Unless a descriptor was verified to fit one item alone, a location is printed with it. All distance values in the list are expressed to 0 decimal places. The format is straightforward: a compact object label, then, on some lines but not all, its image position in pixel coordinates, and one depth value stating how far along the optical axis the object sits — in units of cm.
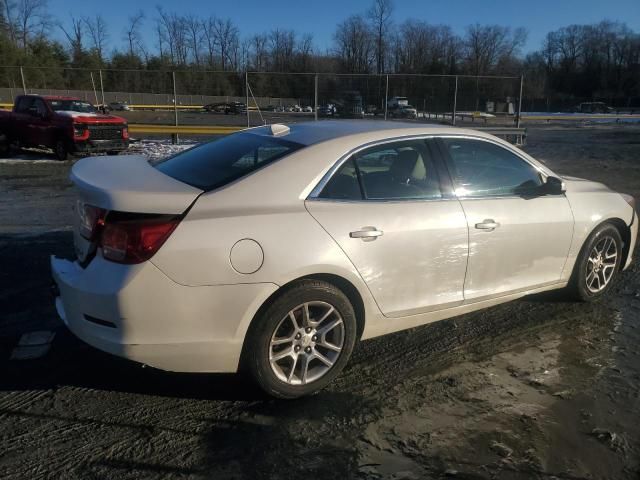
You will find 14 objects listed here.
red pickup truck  1395
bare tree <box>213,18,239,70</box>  6895
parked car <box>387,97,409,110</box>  1778
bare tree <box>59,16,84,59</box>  5425
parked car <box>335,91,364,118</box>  1758
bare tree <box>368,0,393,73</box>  6349
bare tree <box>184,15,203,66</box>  6227
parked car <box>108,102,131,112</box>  2230
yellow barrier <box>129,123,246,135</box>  1702
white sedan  283
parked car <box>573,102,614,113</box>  6881
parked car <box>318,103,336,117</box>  1772
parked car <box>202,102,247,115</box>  1947
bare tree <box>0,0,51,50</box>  6144
